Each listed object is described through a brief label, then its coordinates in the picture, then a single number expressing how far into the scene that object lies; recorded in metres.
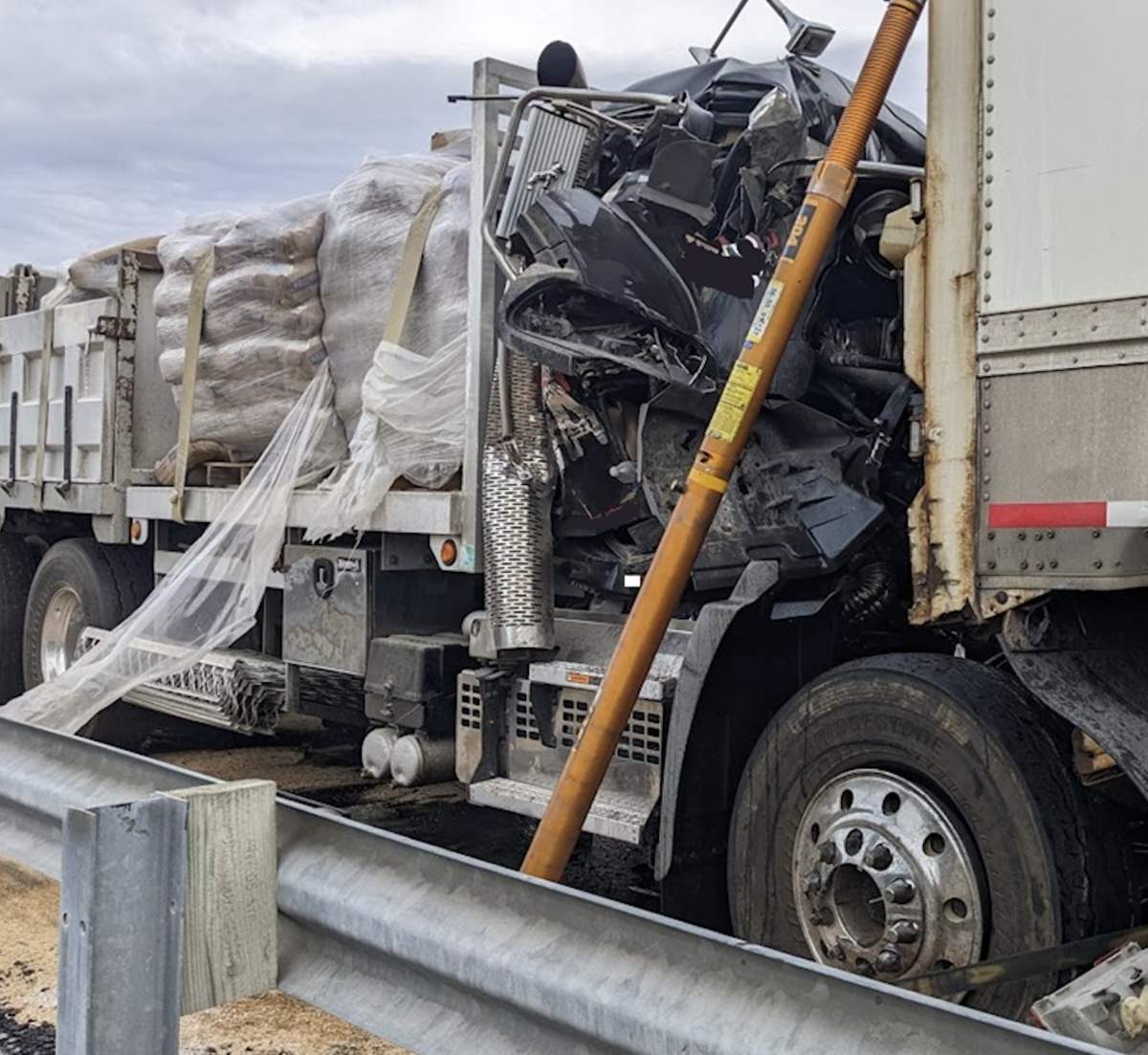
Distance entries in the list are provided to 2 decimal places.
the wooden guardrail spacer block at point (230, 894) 2.14
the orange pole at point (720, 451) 3.38
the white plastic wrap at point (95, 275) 7.28
